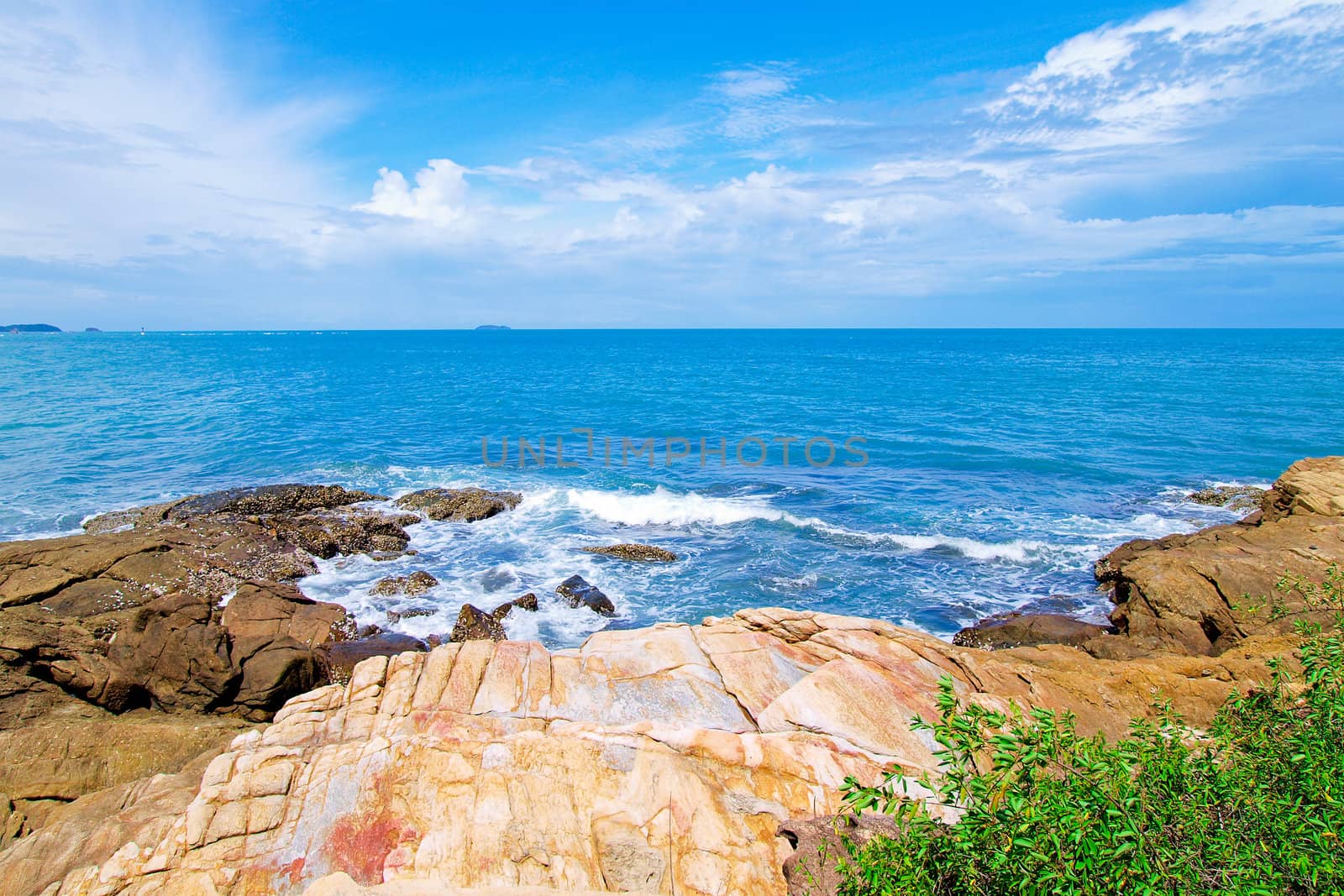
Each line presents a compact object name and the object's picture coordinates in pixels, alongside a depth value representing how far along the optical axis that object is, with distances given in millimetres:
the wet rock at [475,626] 20516
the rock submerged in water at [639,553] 27578
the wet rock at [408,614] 22100
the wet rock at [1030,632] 18844
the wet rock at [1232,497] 32188
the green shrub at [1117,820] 5715
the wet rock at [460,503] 32344
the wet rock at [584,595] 22891
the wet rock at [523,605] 22538
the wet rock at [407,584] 24125
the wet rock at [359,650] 17484
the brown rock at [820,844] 8445
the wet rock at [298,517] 28125
